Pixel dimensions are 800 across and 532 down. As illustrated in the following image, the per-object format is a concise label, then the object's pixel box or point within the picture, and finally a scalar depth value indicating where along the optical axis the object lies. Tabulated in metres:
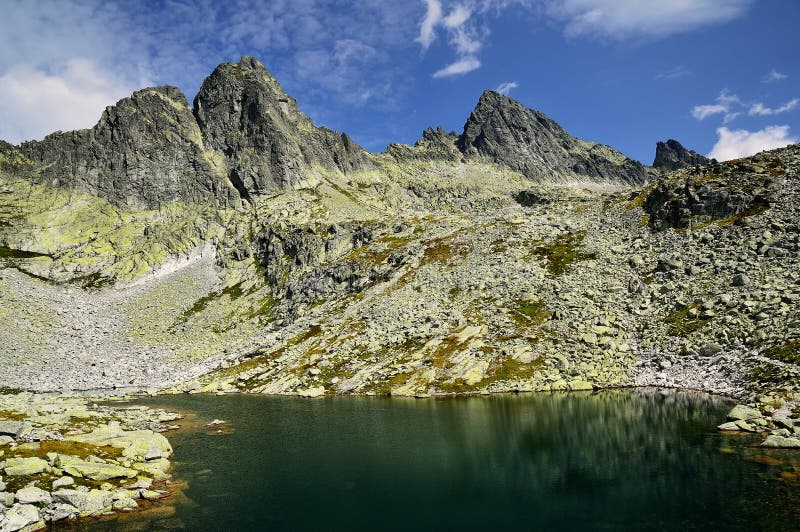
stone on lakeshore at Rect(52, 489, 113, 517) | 29.92
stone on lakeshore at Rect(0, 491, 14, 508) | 28.20
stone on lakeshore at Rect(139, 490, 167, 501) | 32.91
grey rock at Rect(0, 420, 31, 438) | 38.09
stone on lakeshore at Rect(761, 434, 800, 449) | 34.88
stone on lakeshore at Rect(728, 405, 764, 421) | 41.38
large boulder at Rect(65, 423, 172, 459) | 41.38
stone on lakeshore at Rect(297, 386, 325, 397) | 76.62
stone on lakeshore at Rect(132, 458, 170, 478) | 37.75
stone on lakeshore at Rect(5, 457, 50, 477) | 31.76
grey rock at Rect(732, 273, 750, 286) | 66.81
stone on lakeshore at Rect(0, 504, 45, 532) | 26.56
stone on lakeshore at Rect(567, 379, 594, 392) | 64.69
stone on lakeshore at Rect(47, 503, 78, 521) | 28.78
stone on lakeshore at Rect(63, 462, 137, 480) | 33.62
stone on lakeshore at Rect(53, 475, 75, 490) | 31.49
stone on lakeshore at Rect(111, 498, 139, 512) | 30.70
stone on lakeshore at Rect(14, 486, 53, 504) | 28.88
